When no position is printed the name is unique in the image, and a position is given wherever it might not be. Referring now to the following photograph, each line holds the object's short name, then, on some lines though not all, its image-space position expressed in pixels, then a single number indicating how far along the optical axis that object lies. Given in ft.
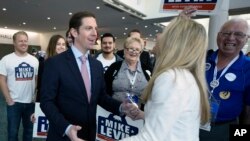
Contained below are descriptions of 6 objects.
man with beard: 12.87
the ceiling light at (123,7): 41.46
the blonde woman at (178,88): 3.77
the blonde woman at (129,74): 9.80
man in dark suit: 5.55
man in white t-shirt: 11.41
